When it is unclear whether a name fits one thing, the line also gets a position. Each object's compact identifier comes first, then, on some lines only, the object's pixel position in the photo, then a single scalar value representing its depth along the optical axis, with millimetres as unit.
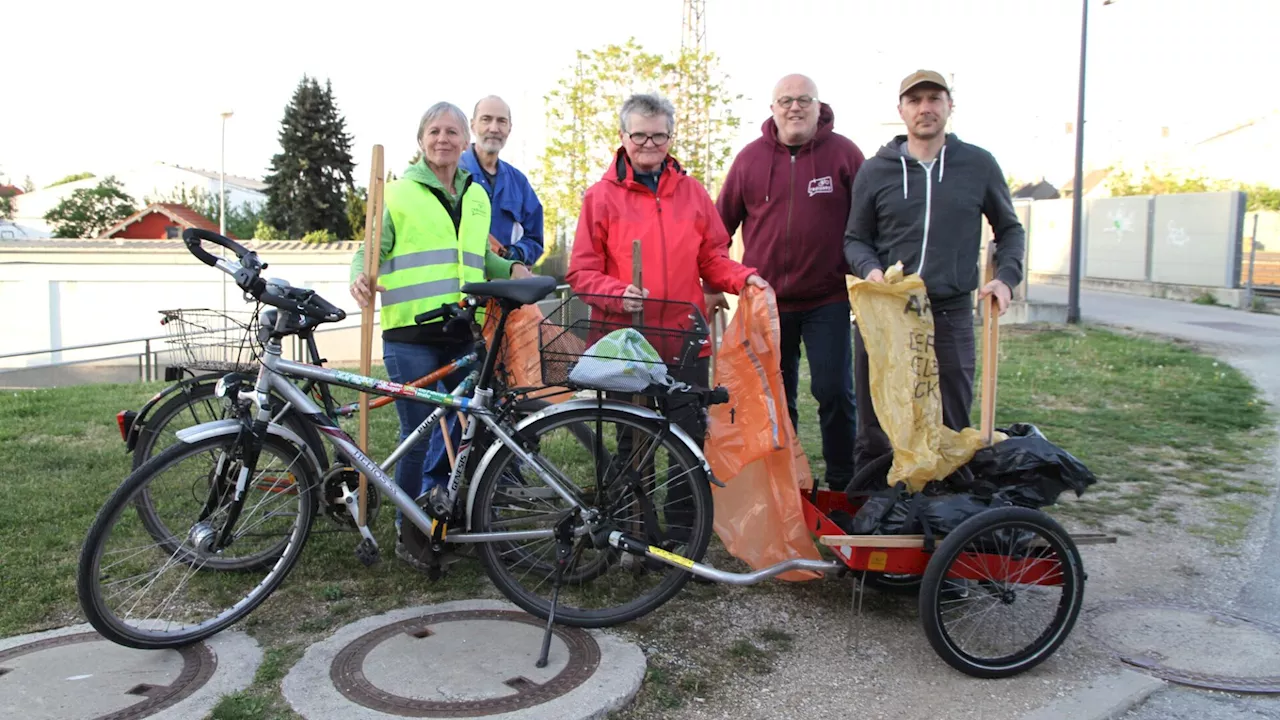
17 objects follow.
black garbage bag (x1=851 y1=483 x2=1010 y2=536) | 3400
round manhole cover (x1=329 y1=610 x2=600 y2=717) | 2951
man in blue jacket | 4977
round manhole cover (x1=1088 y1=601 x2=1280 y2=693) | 3273
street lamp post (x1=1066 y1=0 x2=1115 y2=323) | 15500
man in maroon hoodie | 4473
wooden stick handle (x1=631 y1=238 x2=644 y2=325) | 3867
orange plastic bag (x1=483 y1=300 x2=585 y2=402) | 3920
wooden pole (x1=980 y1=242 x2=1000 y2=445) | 3752
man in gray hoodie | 4039
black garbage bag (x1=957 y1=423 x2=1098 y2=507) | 3514
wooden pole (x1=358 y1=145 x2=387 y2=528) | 3684
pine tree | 52125
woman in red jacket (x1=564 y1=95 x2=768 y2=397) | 3924
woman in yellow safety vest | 3924
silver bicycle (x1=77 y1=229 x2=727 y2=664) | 3428
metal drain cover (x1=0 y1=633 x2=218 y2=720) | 2881
